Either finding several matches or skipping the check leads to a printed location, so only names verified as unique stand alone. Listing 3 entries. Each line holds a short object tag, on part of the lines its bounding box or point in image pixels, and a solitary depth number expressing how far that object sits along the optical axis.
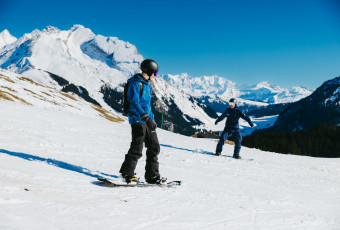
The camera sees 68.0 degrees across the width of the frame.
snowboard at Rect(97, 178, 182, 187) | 4.99
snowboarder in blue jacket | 5.61
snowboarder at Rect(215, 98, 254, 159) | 13.20
